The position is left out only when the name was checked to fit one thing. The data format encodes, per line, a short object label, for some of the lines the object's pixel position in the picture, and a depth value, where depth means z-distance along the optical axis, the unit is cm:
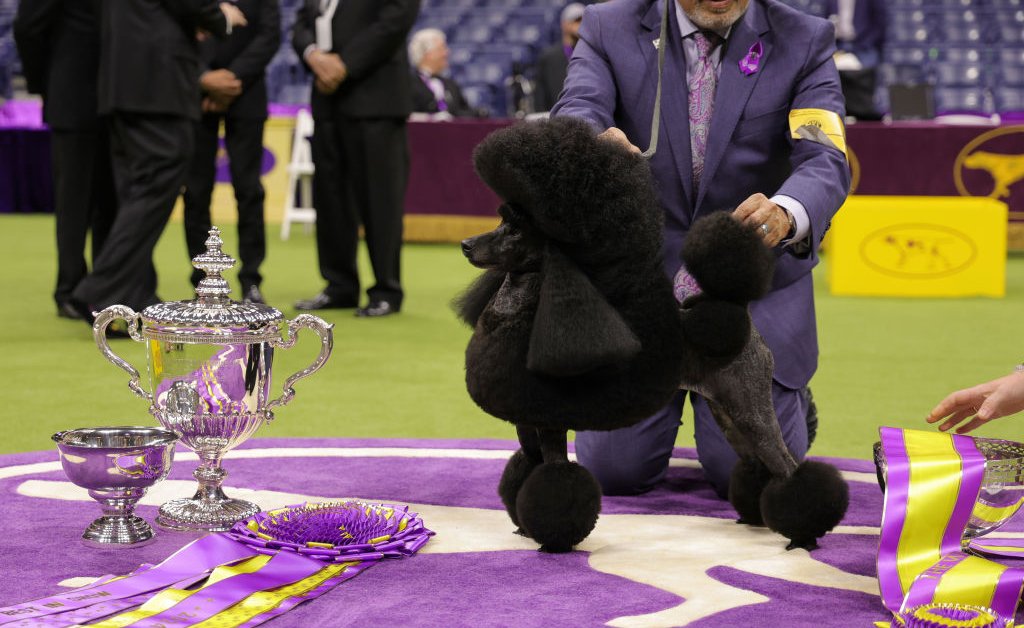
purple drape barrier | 743
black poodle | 196
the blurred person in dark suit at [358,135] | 524
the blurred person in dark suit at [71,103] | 477
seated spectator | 916
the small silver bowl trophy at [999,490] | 206
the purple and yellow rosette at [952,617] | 169
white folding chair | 884
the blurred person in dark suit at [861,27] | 934
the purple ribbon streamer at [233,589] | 184
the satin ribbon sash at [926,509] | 193
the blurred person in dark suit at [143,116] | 439
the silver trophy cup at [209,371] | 235
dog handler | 250
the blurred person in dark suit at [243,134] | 548
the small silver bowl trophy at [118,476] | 218
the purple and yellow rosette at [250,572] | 184
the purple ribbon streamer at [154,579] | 182
